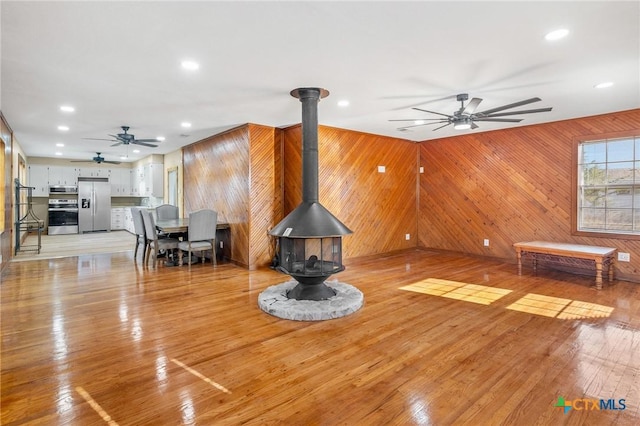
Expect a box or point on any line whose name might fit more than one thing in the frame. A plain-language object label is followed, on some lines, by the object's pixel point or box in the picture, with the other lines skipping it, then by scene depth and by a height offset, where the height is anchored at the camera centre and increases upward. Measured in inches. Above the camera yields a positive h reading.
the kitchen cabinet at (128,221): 431.8 -19.2
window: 195.3 +13.4
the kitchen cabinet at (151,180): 382.0 +32.4
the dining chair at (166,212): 302.4 -4.6
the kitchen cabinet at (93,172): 443.5 +48.0
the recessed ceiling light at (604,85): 147.5 +55.5
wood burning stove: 147.3 -11.7
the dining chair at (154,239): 224.5 -23.0
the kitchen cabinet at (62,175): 422.3 +40.8
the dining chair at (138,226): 247.6 -14.5
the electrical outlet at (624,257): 192.5 -28.9
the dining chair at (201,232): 223.6 -17.5
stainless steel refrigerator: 424.8 +2.5
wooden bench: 177.5 -25.9
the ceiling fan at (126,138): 237.3 +49.9
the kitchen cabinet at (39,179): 409.4 +34.7
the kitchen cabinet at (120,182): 461.4 +35.6
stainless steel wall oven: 407.8 -11.4
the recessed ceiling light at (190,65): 122.9 +53.7
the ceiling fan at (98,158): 376.2 +55.6
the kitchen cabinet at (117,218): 451.5 -15.2
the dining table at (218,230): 228.4 -16.4
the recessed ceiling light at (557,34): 101.3 +53.9
